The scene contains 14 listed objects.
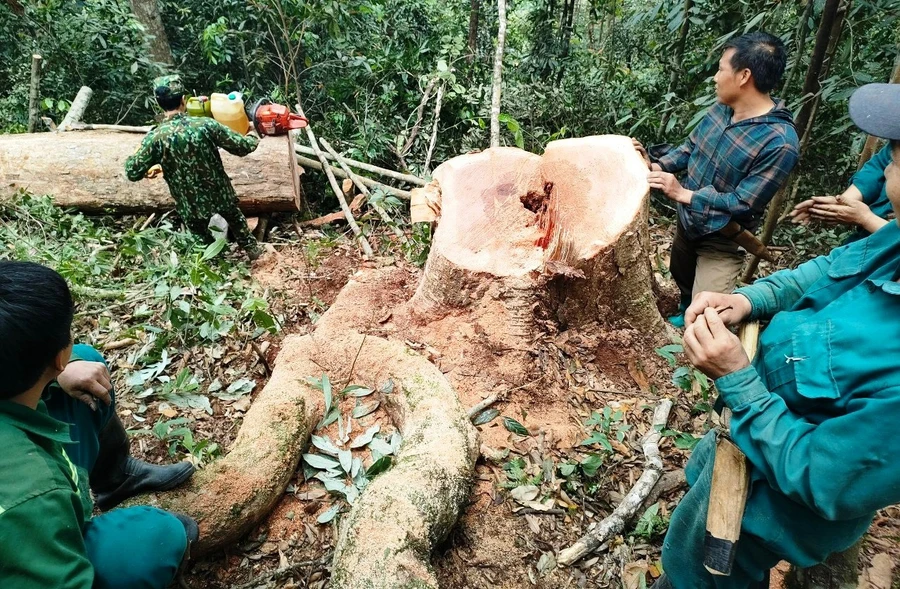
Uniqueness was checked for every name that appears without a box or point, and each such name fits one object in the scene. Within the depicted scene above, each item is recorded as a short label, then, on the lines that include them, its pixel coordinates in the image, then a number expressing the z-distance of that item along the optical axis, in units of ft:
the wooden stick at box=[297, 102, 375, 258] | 15.20
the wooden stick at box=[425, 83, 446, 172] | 18.62
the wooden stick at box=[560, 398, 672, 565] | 6.75
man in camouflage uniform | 13.21
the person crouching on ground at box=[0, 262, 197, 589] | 3.71
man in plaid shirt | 8.41
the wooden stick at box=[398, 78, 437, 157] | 19.24
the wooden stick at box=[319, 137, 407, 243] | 16.01
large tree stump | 8.76
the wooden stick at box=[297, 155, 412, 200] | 17.03
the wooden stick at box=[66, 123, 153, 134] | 17.88
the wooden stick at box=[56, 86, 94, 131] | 18.70
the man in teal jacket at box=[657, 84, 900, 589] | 3.48
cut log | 15.34
